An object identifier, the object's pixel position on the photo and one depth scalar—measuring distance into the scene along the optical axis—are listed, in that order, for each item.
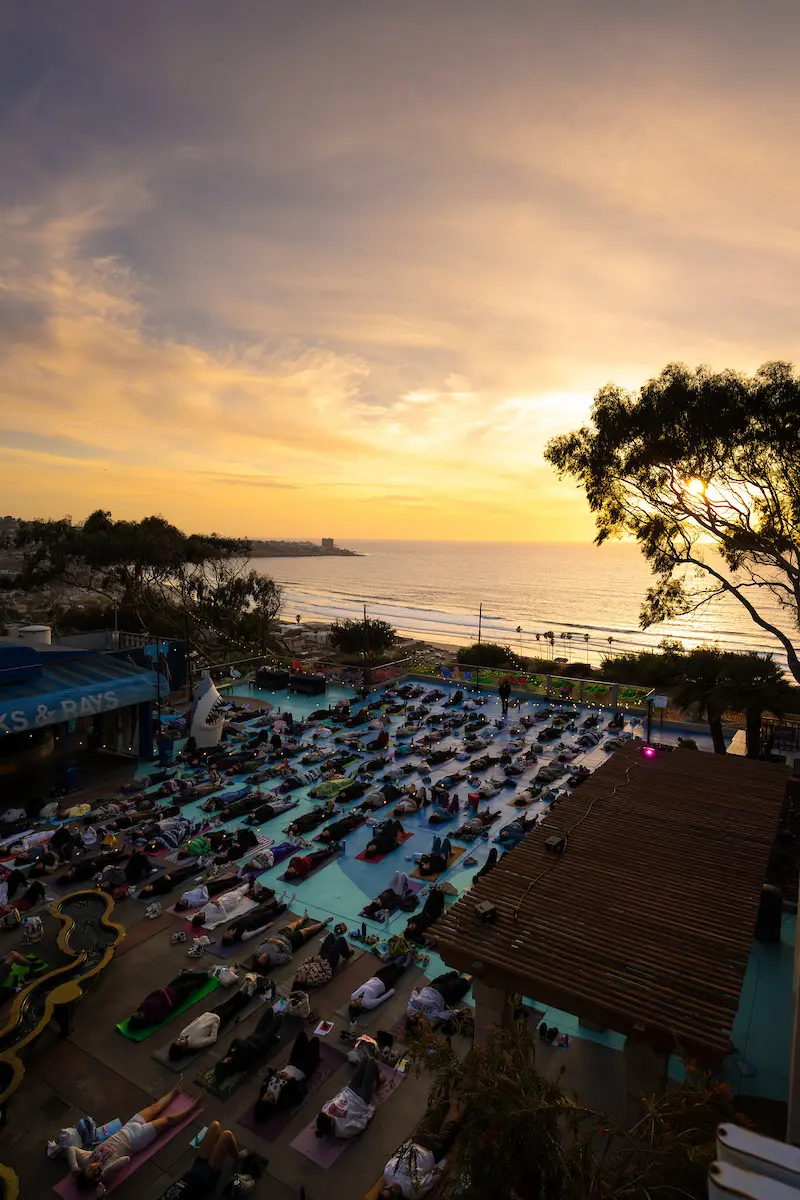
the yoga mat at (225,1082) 8.82
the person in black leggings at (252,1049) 9.04
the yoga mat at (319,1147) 7.90
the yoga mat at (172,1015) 9.92
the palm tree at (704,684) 20.67
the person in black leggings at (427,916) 12.38
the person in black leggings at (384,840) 16.16
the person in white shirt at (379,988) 10.34
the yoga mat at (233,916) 12.80
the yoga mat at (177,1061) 9.31
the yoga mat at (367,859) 15.96
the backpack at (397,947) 11.83
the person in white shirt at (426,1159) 7.15
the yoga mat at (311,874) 14.87
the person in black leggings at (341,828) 16.91
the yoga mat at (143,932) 12.28
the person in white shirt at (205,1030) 9.43
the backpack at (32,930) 12.01
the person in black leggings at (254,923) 12.41
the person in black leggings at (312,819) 17.25
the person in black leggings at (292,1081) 8.46
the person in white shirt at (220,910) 12.94
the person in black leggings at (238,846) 15.62
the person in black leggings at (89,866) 14.52
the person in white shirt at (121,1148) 7.52
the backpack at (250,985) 10.62
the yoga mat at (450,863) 15.02
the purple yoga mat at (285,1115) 8.27
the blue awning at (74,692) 17.83
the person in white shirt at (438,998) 10.10
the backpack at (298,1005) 10.16
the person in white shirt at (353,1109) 8.13
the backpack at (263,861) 15.30
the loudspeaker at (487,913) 8.65
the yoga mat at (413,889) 13.45
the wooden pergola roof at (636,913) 7.30
